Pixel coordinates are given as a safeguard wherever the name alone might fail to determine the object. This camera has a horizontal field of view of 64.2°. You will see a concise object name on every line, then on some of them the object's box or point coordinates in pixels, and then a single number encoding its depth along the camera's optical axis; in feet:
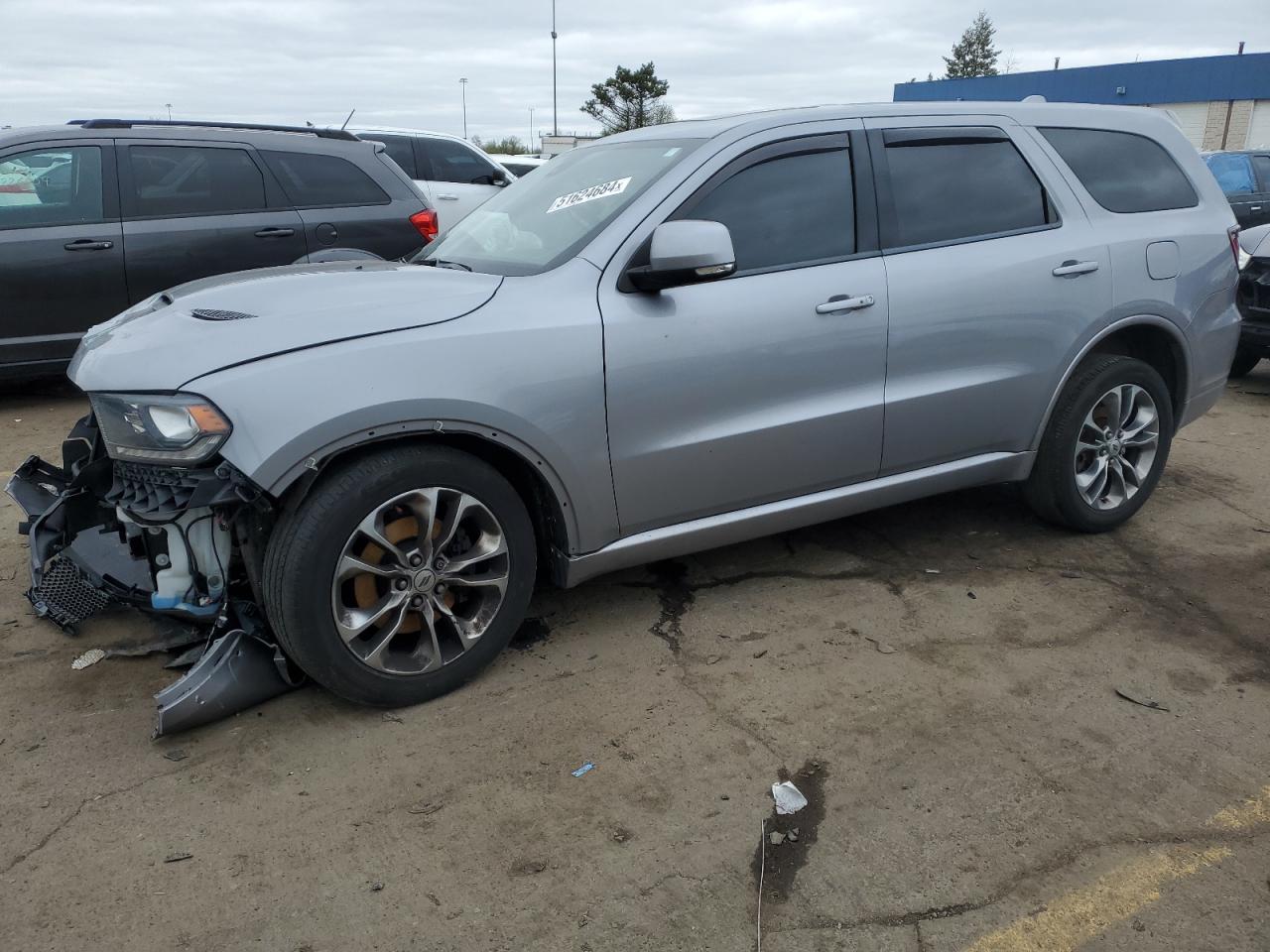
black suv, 42.29
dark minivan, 20.65
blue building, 114.11
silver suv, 9.66
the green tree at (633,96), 159.53
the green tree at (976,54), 243.60
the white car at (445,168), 34.88
